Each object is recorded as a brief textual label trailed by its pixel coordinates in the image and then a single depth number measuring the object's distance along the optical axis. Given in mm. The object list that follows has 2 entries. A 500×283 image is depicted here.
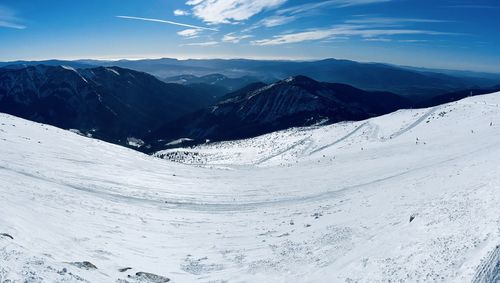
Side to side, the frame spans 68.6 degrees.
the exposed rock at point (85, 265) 13085
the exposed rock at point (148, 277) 13721
